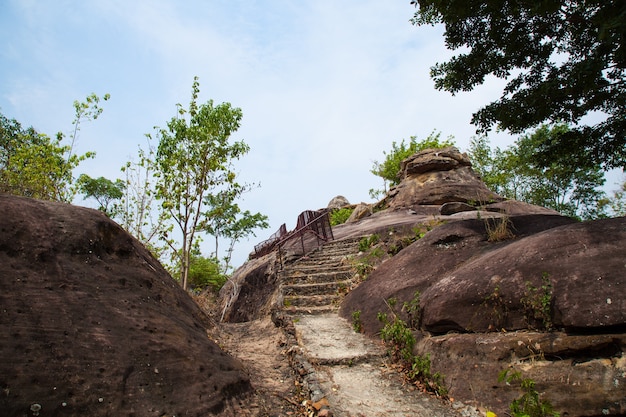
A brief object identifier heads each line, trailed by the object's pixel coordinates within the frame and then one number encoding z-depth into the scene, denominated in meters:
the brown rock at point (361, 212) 20.91
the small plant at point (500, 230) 5.84
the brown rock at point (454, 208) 13.84
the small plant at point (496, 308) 3.90
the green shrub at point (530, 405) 2.81
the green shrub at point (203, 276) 19.06
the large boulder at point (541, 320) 3.07
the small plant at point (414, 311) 4.91
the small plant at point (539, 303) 3.59
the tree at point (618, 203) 24.66
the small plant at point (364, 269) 8.20
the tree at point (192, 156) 12.41
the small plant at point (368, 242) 10.04
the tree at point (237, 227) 30.29
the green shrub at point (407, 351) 3.91
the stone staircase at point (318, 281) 7.63
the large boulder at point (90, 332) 2.45
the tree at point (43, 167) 11.01
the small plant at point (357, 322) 6.03
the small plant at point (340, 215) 29.39
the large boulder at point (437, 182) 17.69
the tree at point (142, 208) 12.87
